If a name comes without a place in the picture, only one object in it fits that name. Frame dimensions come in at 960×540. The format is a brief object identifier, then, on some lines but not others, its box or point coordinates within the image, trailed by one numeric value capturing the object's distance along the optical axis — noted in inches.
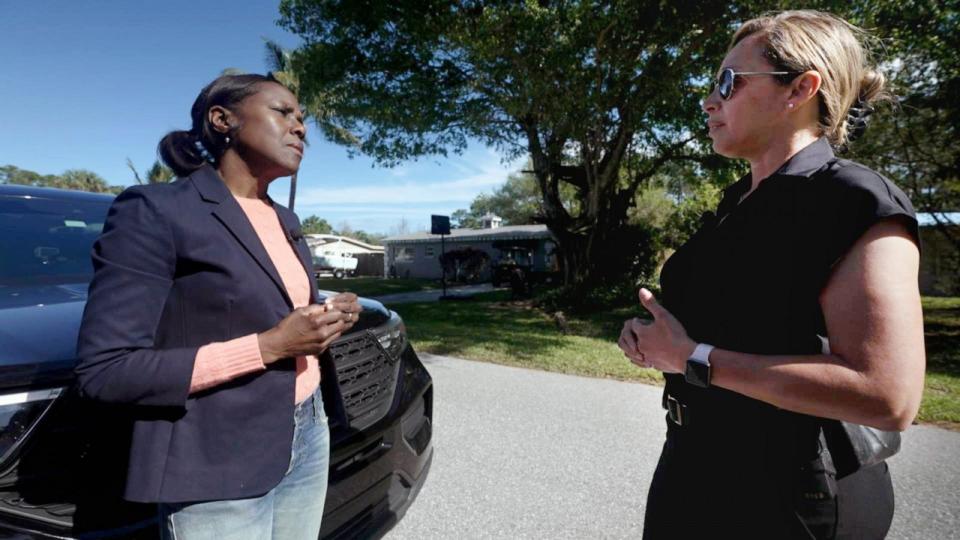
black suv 52.0
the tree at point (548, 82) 330.6
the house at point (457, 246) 1165.7
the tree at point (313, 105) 542.2
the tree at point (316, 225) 3196.4
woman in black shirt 36.3
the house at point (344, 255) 1484.0
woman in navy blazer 44.1
